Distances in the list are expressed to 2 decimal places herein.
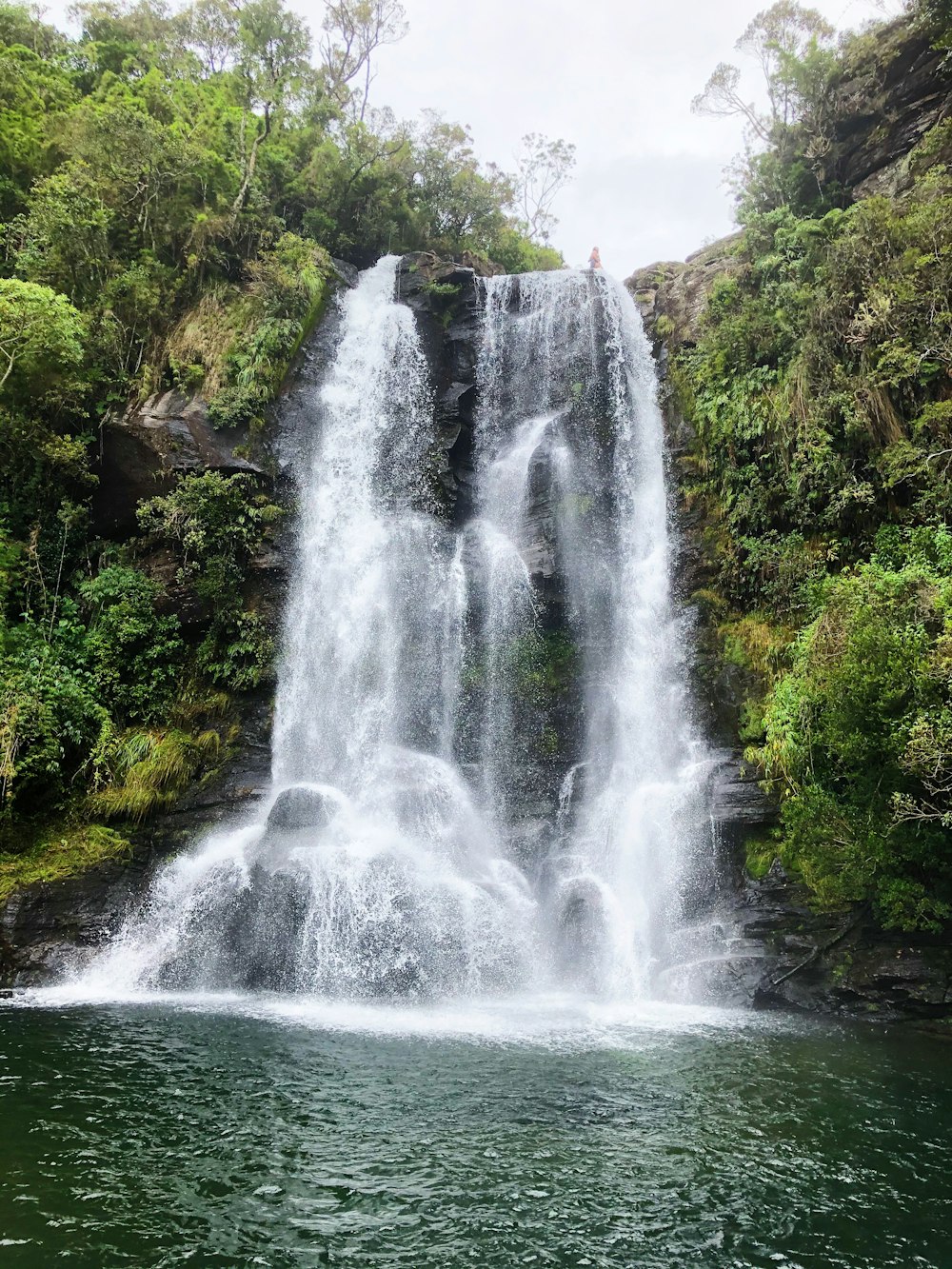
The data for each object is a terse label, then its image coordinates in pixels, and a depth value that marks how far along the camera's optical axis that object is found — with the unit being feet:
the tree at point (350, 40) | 101.40
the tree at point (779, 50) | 64.44
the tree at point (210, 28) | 97.30
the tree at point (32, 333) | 51.08
